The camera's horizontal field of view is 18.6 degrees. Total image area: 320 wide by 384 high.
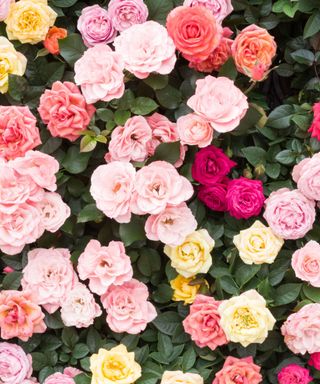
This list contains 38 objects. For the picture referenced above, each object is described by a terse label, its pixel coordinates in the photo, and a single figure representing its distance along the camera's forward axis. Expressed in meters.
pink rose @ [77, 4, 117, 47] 1.34
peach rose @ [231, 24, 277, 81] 1.30
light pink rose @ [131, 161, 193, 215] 1.24
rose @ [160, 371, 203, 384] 1.27
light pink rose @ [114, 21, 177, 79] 1.27
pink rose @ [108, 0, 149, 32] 1.32
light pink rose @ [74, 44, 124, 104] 1.28
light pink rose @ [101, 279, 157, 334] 1.30
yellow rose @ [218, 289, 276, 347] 1.25
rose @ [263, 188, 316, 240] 1.28
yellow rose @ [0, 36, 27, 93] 1.33
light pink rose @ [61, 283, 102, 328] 1.30
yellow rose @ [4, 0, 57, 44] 1.34
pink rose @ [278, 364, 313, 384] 1.26
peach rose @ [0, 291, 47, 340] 1.31
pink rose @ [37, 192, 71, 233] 1.29
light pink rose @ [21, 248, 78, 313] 1.32
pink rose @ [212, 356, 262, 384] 1.26
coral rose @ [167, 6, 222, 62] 1.27
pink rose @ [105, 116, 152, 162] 1.28
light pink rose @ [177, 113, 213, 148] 1.28
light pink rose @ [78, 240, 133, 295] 1.28
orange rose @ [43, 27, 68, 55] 1.35
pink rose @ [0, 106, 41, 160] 1.29
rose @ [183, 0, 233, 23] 1.31
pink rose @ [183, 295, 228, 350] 1.27
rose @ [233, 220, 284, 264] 1.28
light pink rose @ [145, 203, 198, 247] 1.26
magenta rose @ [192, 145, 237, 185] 1.30
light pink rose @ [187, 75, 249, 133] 1.26
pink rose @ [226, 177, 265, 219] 1.29
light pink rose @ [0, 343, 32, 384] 1.32
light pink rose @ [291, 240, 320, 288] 1.27
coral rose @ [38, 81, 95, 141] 1.29
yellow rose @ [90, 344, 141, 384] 1.28
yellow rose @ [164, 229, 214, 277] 1.29
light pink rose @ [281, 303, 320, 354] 1.26
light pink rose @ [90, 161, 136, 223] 1.25
